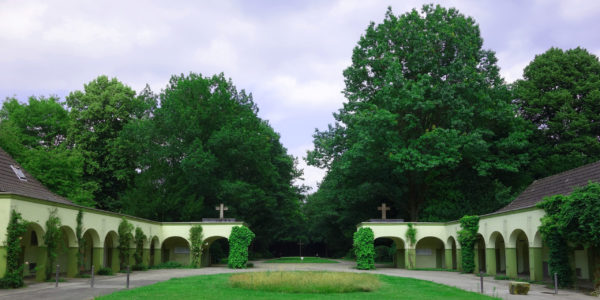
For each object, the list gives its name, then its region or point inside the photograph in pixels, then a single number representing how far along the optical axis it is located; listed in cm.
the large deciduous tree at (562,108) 3703
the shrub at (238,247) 3450
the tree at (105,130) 4478
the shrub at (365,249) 3356
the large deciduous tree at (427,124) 3669
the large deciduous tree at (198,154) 4238
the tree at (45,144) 3805
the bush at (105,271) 2674
